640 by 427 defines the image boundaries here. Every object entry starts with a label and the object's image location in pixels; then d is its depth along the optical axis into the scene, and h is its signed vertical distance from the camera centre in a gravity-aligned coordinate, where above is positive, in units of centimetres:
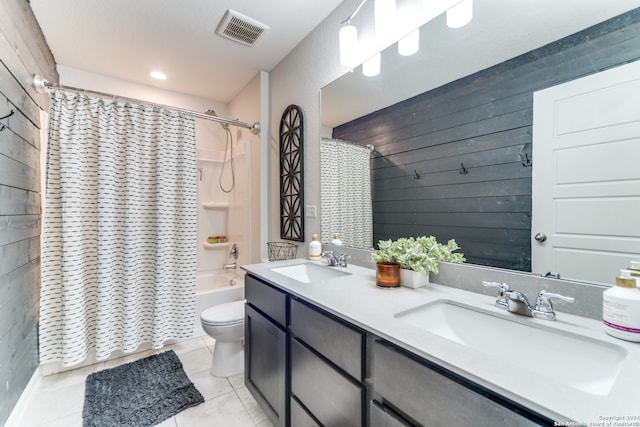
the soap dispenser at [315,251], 178 -27
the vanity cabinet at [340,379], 56 -49
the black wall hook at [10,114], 130 +49
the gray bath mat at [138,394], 145 -112
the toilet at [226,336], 176 -85
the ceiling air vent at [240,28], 187 +135
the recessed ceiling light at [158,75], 262 +134
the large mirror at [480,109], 87 +45
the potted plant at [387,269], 114 -25
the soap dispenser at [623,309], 64 -24
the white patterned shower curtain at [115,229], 178 -14
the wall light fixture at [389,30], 119 +95
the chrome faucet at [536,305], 80 -29
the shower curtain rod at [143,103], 176 +83
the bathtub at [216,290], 248 -81
